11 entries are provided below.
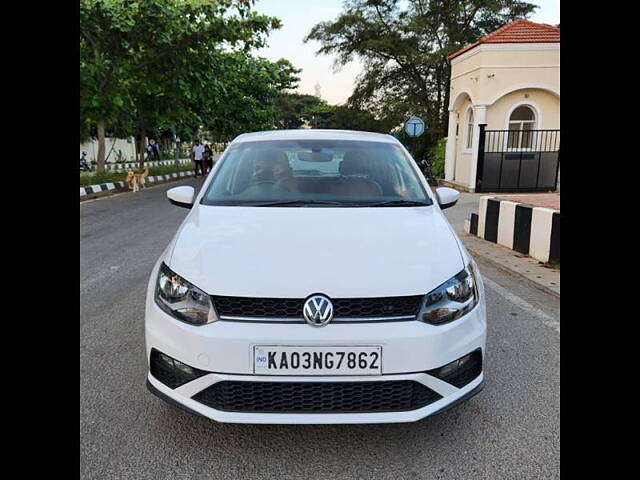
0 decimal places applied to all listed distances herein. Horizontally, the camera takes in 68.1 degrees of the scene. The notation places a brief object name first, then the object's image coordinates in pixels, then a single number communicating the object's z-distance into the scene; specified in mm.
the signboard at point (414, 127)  17812
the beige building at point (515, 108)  14453
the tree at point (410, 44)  26953
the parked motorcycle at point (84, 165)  25338
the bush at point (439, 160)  20203
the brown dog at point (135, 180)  15309
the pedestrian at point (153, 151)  35219
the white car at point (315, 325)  1974
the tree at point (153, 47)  13141
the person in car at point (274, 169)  3195
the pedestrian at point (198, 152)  22141
